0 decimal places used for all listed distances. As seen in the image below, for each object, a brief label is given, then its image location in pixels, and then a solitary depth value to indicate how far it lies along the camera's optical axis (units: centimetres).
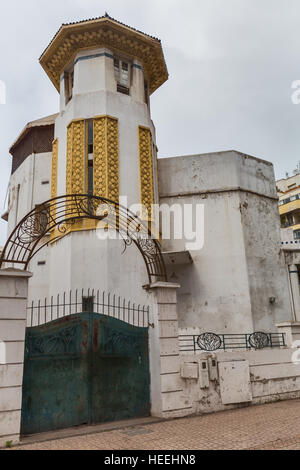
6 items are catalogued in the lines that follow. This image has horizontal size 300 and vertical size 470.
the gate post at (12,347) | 670
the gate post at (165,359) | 850
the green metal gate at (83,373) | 743
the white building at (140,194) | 1470
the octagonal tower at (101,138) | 1432
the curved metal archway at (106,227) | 872
